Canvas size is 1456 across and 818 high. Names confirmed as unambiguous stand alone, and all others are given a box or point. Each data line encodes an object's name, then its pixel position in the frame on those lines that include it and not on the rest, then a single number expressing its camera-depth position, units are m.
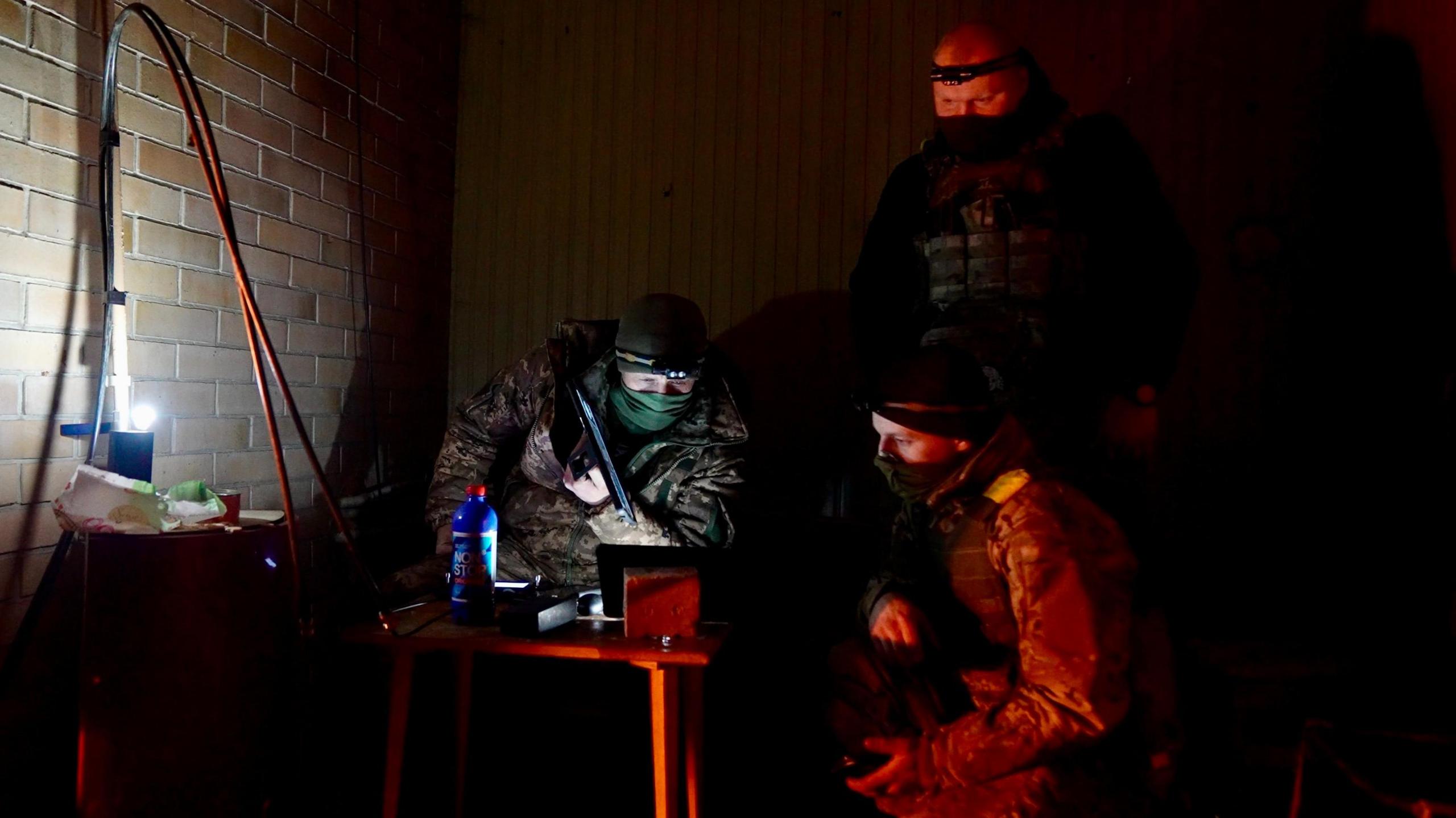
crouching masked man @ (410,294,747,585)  2.82
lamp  2.08
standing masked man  2.43
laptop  2.10
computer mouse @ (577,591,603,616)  2.16
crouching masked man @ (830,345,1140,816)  1.66
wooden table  1.88
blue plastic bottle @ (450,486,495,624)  2.05
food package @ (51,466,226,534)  1.83
